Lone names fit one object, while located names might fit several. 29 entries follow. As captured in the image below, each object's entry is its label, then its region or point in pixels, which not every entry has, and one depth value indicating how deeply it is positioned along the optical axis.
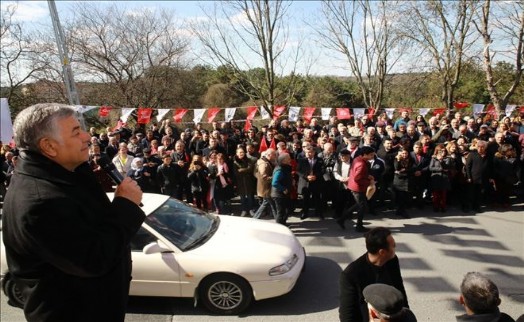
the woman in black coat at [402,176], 8.12
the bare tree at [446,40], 14.12
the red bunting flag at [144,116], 14.21
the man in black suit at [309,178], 8.16
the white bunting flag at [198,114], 14.57
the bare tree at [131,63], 18.36
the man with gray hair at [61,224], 1.34
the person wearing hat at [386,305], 2.12
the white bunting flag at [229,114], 14.75
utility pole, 8.78
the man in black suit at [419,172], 8.28
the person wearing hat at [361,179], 7.15
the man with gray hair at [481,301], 2.17
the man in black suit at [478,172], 8.20
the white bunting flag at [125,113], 13.94
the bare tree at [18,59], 15.80
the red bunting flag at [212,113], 14.87
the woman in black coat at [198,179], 8.49
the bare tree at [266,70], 11.70
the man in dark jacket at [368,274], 2.69
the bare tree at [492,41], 12.94
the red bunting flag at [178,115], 14.47
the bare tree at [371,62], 14.18
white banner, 6.27
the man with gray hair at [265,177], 7.60
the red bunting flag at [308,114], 15.56
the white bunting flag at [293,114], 14.55
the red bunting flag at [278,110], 13.71
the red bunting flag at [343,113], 14.88
